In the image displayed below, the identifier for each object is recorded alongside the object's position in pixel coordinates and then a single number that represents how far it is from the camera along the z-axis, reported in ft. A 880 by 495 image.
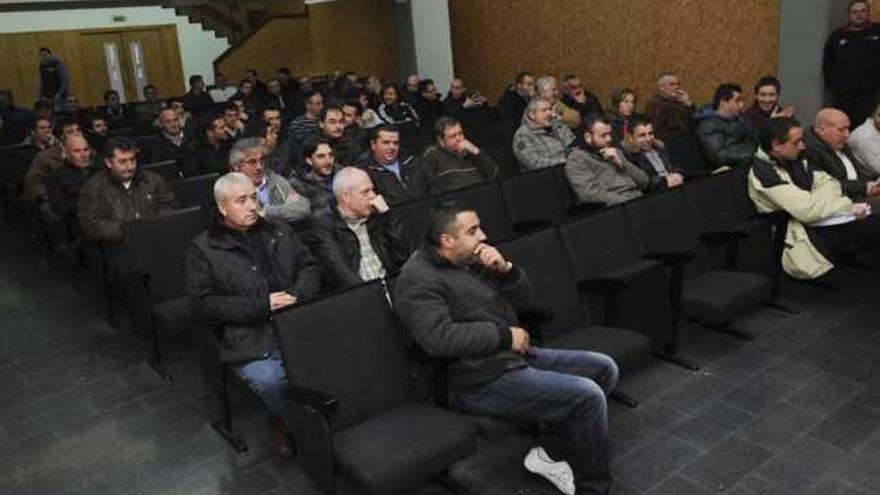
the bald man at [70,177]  15.74
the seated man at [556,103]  20.10
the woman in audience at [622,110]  18.07
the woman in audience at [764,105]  17.74
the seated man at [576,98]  23.35
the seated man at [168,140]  20.65
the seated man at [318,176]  12.91
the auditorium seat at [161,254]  12.17
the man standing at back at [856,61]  19.19
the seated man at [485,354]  8.00
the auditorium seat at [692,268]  11.19
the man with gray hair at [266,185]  12.55
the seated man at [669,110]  19.30
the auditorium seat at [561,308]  9.59
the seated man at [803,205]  12.96
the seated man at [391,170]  14.06
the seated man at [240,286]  9.38
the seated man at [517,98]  24.08
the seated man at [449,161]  14.99
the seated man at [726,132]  16.75
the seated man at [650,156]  15.17
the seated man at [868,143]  14.84
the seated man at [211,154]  18.81
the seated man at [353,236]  10.33
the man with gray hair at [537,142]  16.14
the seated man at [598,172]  14.56
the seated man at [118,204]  13.30
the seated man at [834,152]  14.06
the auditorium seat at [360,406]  7.23
